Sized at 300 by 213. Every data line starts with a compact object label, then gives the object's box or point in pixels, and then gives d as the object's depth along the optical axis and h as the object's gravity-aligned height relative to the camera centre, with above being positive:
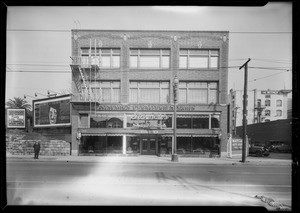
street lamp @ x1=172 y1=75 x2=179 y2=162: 16.89 +0.96
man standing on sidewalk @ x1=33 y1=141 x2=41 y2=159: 17.44 -3.53
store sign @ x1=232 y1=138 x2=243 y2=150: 20.39 -3.49
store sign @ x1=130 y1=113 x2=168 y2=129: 19.72 -1.27
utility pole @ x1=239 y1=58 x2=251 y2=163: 17.11 -0.63
